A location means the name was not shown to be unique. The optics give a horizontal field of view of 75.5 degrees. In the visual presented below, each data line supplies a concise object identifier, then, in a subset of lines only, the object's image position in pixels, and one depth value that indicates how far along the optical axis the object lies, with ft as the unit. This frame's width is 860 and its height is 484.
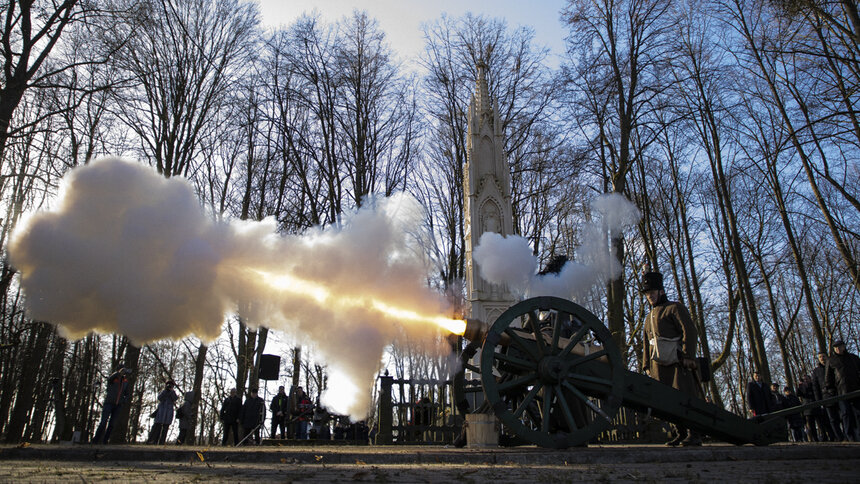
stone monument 61.67
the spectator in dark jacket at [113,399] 44.55
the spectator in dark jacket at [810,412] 49.34
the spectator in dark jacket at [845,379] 38.11
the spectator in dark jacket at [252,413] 51.11
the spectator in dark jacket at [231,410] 51.60
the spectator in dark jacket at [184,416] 56.29
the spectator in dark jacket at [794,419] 54.44
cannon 23.09
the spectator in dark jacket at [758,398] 47.34
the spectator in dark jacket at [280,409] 53.98
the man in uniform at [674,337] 27.14
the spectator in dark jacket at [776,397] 49.11
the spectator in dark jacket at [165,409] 52.60
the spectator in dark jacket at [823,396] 43.98
